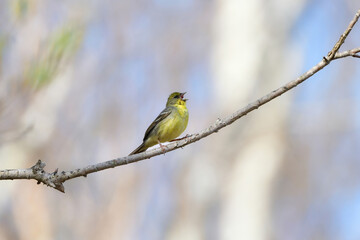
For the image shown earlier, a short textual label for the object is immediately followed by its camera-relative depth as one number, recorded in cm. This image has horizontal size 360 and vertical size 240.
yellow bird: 884
